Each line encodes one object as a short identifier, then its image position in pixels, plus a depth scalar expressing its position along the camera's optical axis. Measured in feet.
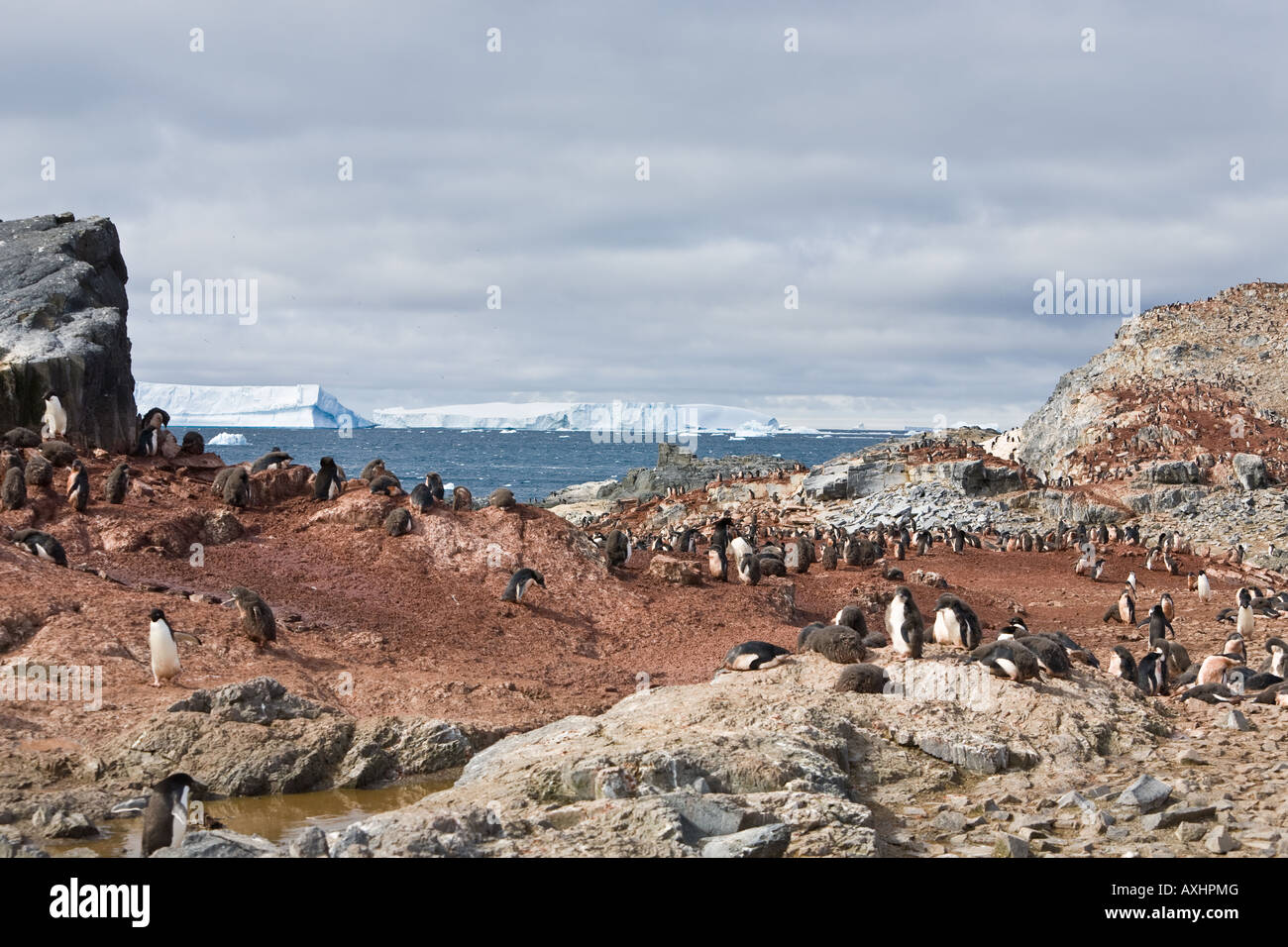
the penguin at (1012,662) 40.88
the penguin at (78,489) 64.69
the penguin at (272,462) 78.54
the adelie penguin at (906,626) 43.57
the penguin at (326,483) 75.36
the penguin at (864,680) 40.52
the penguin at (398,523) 69.77
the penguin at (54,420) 77.41
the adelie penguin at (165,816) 27.73
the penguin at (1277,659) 59.06
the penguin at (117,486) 67.15
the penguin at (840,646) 45.27
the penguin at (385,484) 73.58
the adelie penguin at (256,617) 50.70
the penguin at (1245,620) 79.25
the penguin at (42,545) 56.39
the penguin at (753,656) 47.98
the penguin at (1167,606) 87.45
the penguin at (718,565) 77.30
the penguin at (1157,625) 67.40
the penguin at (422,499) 72.43
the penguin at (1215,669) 55.11
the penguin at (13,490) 62.39
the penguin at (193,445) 87.76
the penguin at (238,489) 72.08
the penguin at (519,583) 65.57
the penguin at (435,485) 77.74
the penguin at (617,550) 79.10
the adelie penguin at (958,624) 52.13
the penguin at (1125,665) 56.13
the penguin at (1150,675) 54.39
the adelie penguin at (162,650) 44.34
